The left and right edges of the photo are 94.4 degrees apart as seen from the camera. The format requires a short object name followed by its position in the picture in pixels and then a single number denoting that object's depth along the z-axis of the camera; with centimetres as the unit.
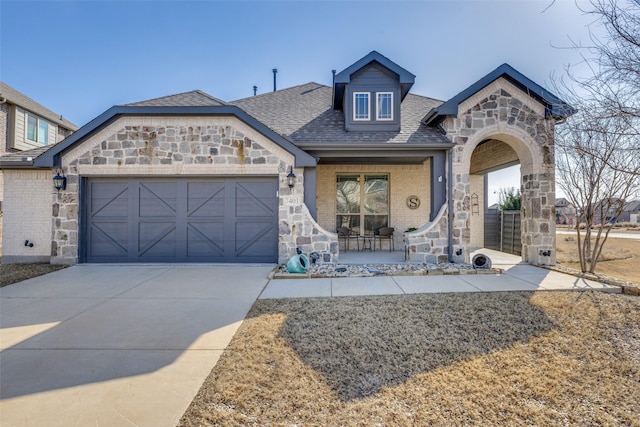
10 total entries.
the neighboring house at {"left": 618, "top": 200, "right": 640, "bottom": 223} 4071
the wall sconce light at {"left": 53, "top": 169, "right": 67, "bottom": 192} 777
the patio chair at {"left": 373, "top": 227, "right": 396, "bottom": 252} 1026
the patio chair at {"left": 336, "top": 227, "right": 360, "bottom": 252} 1064
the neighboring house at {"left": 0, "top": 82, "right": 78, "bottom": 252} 1442
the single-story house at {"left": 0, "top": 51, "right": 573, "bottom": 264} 790
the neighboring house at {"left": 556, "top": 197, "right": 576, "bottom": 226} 4241
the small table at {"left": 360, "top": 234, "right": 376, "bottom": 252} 1059
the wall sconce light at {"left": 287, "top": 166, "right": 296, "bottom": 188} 779
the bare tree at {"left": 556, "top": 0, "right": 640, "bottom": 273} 407
